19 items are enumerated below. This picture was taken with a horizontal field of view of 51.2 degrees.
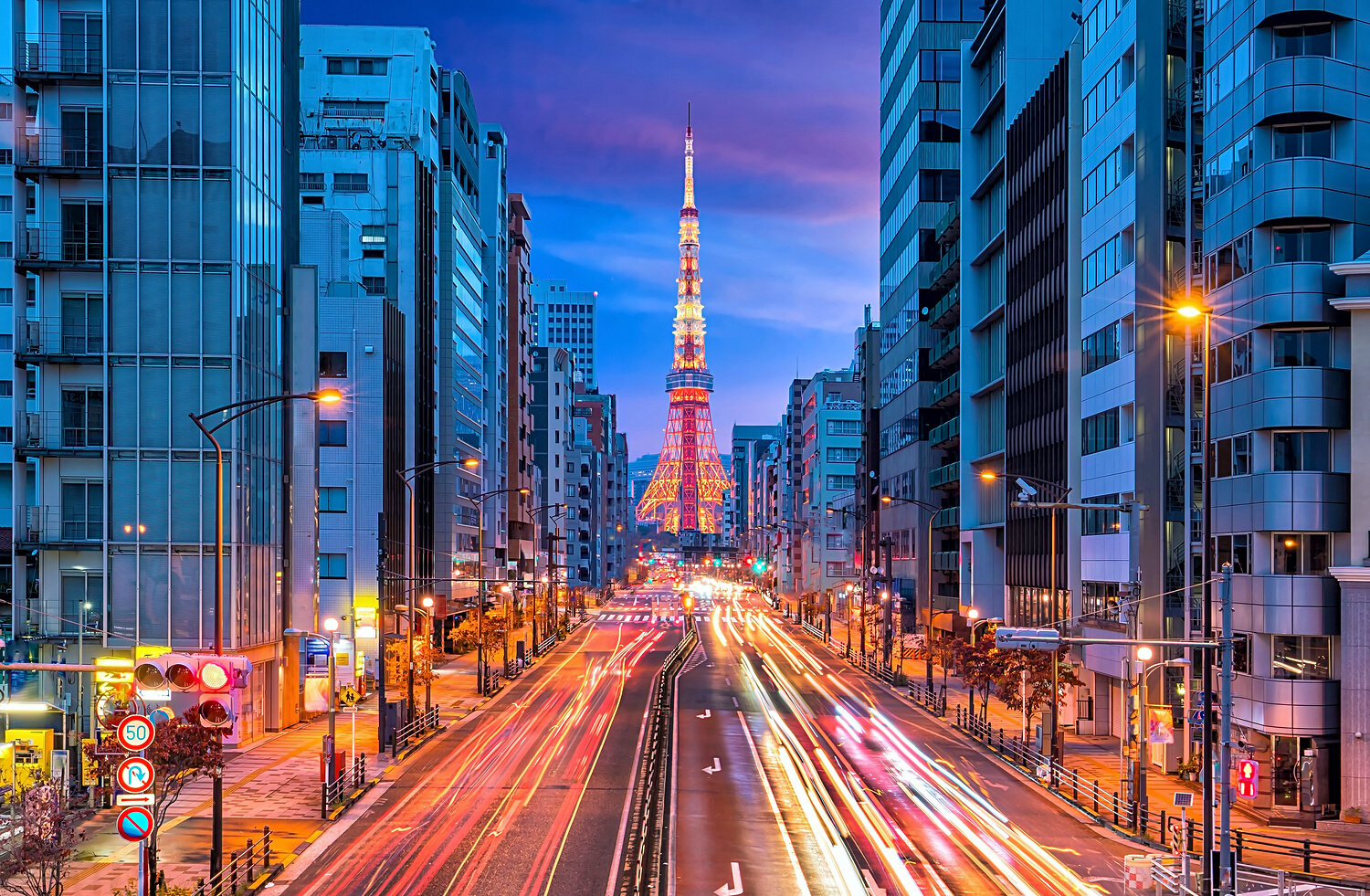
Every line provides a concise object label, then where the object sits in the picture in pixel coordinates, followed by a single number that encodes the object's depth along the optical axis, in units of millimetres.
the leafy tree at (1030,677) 51625
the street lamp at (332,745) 39250
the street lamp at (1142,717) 38531
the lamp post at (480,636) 72506
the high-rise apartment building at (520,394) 140500
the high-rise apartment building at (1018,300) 65500
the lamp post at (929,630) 75688
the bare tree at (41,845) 25797
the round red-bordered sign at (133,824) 24328
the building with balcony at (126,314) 51000
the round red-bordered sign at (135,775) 24547
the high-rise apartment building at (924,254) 98438
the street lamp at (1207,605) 29250
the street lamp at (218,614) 29156
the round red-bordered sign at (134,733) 25391
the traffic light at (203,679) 24422
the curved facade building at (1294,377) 41469
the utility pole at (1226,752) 28344
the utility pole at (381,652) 48844
